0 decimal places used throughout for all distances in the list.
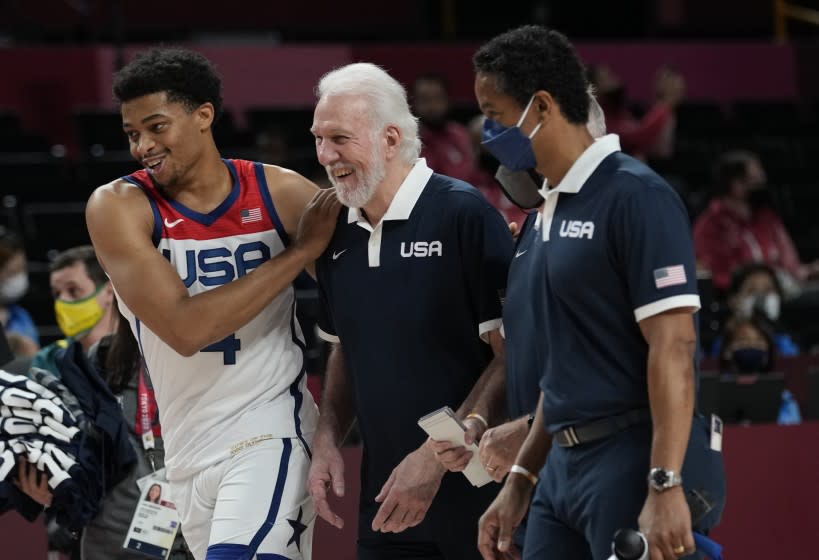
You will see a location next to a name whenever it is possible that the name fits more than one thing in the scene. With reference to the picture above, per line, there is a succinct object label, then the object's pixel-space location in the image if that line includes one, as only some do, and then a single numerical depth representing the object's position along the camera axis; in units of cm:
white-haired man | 765
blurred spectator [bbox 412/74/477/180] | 2044
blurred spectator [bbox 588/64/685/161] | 2350
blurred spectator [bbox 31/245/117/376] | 1173
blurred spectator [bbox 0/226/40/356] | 1587
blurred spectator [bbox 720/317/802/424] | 1400
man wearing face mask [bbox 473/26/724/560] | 583
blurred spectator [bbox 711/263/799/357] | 1697
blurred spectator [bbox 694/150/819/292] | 2019
